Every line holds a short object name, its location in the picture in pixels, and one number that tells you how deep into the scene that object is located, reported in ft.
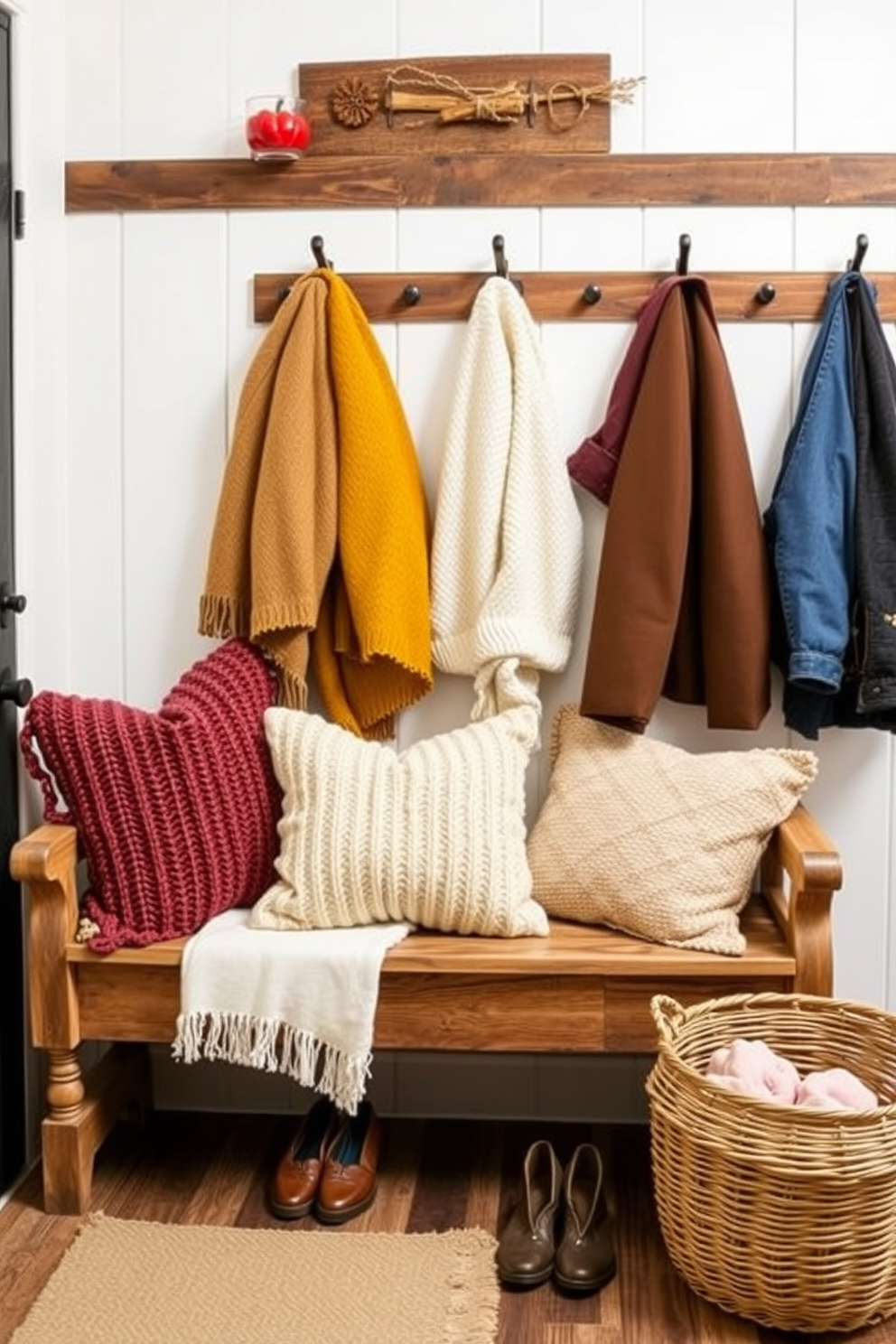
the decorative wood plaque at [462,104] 8.68
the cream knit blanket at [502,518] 8.52
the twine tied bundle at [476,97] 8.68
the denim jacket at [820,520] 8.23
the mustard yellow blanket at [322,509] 8.38
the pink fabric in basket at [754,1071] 7.07
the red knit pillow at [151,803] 7.83
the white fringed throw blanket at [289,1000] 7.71
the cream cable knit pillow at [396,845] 7.93
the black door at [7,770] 8.18
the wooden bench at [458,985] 7.73
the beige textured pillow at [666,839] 7.97
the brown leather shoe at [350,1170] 7.93
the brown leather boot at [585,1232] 7.32
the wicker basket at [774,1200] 6.66
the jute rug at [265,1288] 6.89
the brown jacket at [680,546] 8.22
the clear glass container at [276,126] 8.53
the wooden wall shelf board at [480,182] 8.62
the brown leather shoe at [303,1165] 7.98
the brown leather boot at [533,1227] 7.38
